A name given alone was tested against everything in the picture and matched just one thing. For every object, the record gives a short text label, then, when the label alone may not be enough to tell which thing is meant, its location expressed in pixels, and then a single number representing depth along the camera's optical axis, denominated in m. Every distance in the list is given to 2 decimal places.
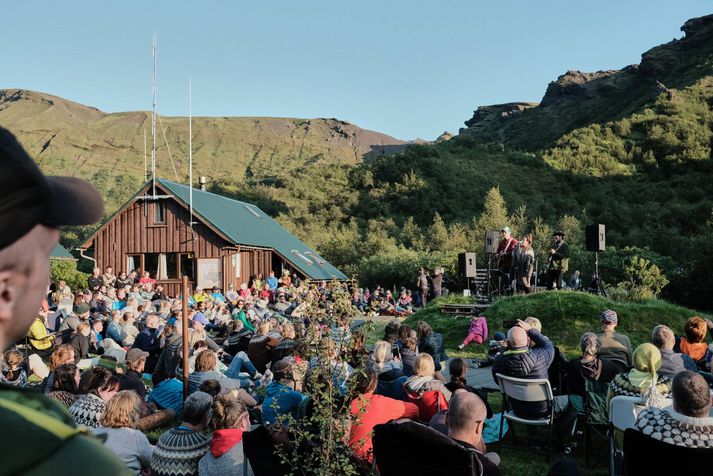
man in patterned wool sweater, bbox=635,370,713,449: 3.73
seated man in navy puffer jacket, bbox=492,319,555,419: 6.05
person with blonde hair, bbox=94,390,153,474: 4.44
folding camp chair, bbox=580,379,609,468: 5.82
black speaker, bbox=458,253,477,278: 19.56
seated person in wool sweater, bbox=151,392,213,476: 4.47
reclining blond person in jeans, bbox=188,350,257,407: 6.86
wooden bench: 16.02
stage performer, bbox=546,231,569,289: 15.86
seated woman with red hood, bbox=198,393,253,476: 4.43
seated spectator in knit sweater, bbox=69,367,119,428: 4.98
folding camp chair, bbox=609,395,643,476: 5.02
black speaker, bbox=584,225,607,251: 15.36
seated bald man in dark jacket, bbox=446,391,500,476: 4.05
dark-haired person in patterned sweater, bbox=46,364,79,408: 5.96
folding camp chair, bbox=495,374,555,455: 5.89
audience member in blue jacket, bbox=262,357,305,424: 5.55
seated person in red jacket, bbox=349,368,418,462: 4.48
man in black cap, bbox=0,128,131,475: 0.69
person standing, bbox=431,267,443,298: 22.45
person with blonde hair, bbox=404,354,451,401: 5.71
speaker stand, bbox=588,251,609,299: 16.10
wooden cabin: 23.95
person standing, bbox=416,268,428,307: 23.52
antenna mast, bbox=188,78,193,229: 23.08
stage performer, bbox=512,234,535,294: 15.80
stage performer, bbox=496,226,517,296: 16.39
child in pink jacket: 12.79
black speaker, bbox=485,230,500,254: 17.58
